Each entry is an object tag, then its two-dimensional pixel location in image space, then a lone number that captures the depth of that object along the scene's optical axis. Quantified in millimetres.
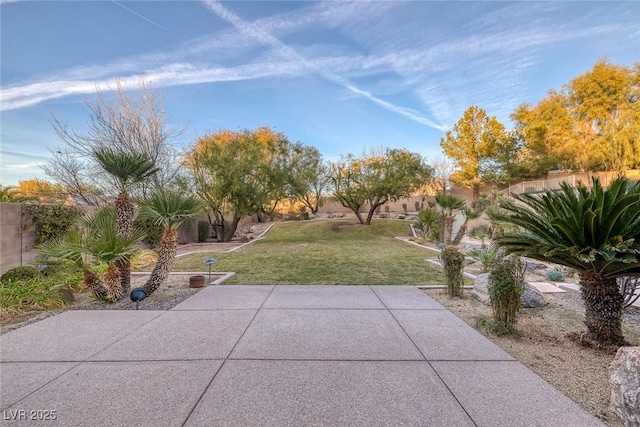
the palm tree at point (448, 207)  12805
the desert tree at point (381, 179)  18438
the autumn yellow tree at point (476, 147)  26453
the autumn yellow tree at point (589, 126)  19141
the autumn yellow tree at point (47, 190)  11162
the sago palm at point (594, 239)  2924
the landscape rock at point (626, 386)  1945
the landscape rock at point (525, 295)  4863
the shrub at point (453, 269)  5402
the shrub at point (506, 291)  3645
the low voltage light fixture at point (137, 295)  4645
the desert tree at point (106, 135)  11289
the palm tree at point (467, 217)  12055
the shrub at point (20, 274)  5117
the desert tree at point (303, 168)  16656
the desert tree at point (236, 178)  13711
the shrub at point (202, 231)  16484
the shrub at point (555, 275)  6801
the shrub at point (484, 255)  6648
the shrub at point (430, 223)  14336
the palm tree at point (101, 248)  4504
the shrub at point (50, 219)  6539
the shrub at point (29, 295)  4584
